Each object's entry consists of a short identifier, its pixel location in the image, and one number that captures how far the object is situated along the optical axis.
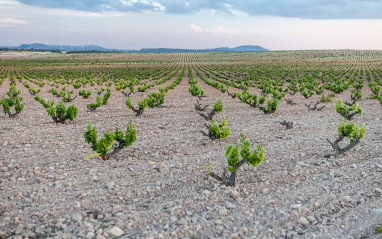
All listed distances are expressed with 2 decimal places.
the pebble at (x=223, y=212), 7.10
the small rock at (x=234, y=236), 6.27
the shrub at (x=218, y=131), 12.64
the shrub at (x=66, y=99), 25.57
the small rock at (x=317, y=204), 7.37
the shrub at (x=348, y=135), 10.66
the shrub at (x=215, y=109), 17.44
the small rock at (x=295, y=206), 7.29
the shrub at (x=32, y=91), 32.53
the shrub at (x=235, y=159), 8.36
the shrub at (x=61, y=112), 16.50
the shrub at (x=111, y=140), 10.56
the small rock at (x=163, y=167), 9.90
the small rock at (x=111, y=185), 8.49
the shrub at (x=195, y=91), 29.37
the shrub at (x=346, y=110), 16.96
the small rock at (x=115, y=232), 6.34
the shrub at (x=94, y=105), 20.97
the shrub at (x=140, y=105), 18.94
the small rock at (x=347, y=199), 7.58
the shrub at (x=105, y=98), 24.15
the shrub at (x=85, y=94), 29.50
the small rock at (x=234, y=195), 7.83
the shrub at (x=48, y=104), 18.71
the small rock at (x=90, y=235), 6.25
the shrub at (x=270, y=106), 19.20
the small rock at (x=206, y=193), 8.00
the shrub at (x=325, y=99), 26.13
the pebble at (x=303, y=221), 6.70
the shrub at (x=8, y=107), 18.14
